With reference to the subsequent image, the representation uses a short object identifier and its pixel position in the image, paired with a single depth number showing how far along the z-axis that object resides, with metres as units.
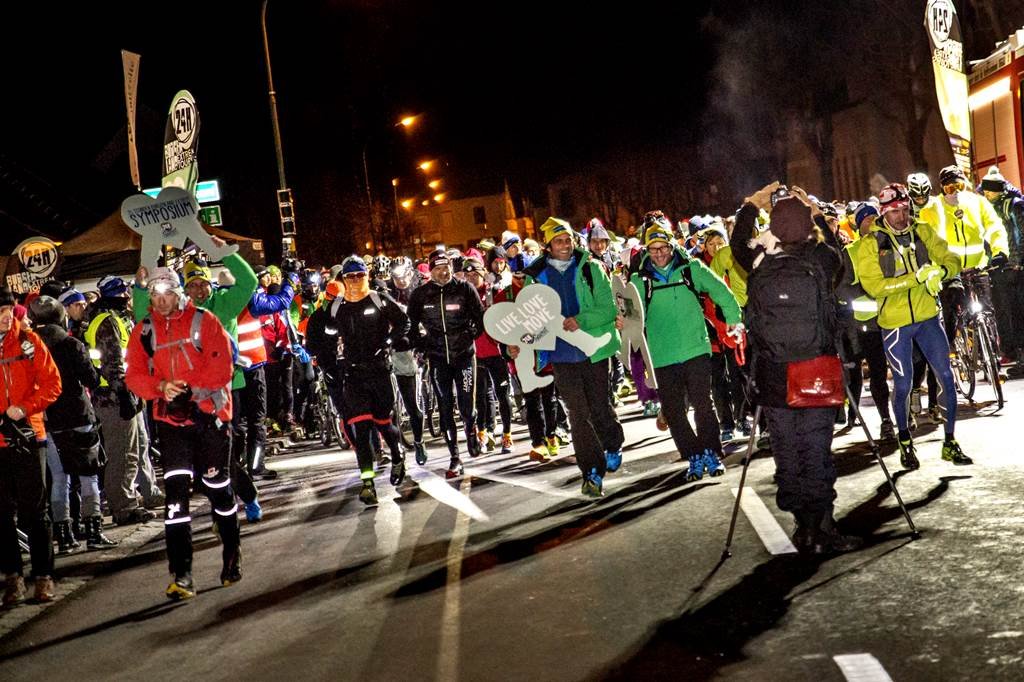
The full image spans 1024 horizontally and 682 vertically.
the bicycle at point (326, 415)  15.48
